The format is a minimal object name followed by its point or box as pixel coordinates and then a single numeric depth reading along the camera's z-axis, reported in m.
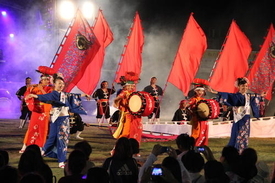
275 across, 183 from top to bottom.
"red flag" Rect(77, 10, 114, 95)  14.49
